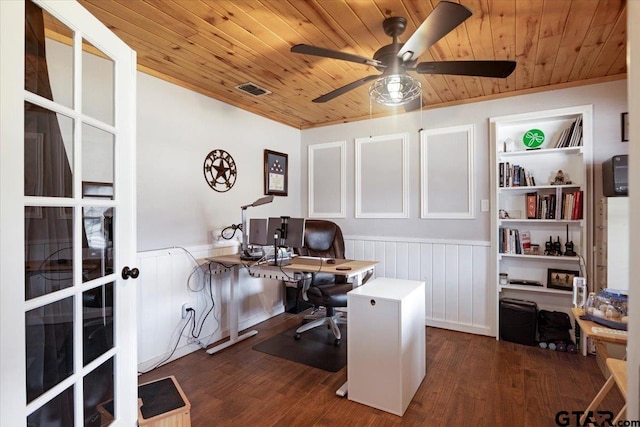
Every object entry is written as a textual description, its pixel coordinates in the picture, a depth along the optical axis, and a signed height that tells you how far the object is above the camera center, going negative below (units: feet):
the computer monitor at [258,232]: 9.52 -0.58
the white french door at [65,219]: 3.22 -0.07
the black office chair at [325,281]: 9.50 -2.26
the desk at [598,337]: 4.64 -1.86
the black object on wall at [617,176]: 7.71 +0.93
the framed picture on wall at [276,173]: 12.32 +1.65
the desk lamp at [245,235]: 9.43 -0.67
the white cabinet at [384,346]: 6.30 -2.77
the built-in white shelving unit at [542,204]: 9.14 +0.29
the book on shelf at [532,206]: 9.78 +0.23
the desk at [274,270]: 8.16 -1.50
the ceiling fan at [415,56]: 4.78 +2.86
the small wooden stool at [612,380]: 4.00 -2.15
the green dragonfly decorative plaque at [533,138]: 9.92 +2.38
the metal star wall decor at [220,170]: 10.02 +1.43
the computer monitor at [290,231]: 8.96 -0.50
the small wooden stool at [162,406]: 4.99 -3.19
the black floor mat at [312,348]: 8.53 -4.01
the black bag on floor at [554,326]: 9.21 -3.36
